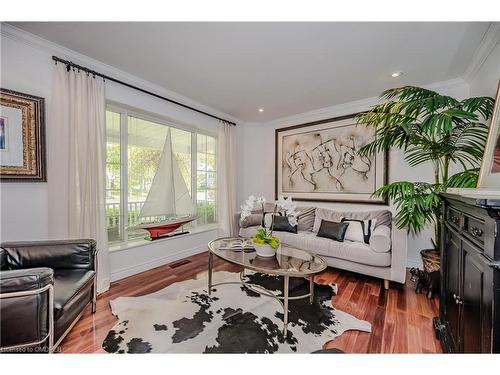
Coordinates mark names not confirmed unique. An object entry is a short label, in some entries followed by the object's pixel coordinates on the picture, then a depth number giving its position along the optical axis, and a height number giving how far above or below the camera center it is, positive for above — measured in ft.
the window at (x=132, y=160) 9.06 +1.10
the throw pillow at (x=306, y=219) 11.61 -1.89
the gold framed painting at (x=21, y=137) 6.17 +1.41
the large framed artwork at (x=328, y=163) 11.02 +1.15
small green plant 6.78 -1.76
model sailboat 10.14 -0.81
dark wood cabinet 2.76 -1.50
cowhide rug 5.08 -3.77
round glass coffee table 5.65 -2.30
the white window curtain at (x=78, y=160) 7.00 +0.82
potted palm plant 5.94 +1.53
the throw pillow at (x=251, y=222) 12.20 -2.11
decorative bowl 6.80 -2.09
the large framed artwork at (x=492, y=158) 4.14 +0.50
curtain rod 7.07 +3.98
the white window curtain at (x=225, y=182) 13.09 +0.14
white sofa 8.07 -2.62
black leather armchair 3.93 -2.30
